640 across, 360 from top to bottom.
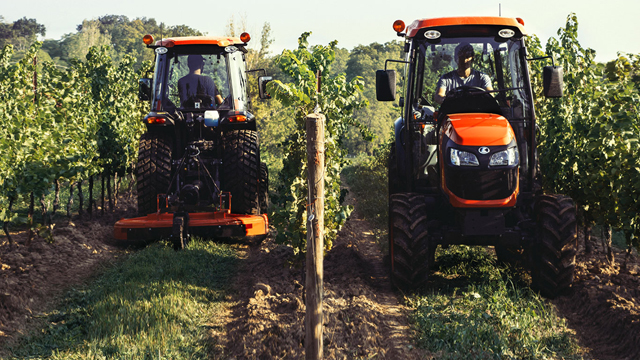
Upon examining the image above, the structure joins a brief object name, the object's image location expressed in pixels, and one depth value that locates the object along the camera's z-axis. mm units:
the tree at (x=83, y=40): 69875
